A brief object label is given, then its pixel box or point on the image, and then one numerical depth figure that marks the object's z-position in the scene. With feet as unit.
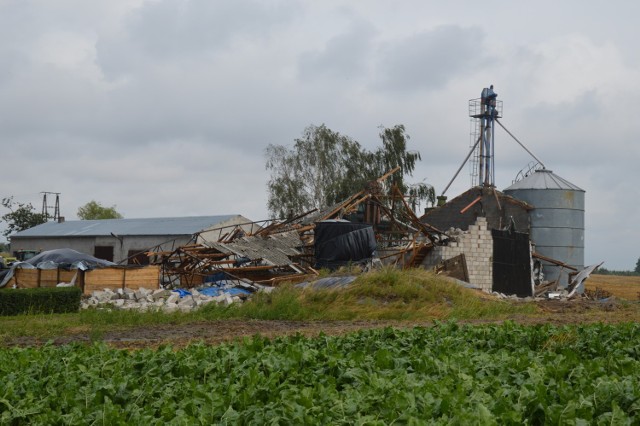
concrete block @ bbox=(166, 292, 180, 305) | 78.34
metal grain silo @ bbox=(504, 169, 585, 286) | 134.92
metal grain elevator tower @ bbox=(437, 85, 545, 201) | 150.71
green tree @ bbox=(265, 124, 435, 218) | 176.65
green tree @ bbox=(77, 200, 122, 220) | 255.50
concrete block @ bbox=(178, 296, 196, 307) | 78.04
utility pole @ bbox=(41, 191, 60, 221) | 233.96
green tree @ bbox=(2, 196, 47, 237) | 237.86
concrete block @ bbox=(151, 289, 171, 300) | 83.99
